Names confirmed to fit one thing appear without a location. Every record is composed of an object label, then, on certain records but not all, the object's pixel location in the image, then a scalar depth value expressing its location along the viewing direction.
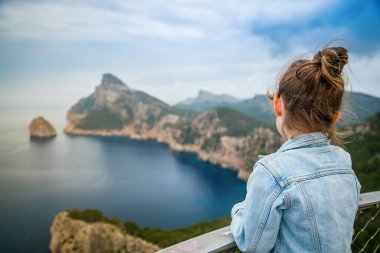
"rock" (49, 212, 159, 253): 21.73
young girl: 0.91
